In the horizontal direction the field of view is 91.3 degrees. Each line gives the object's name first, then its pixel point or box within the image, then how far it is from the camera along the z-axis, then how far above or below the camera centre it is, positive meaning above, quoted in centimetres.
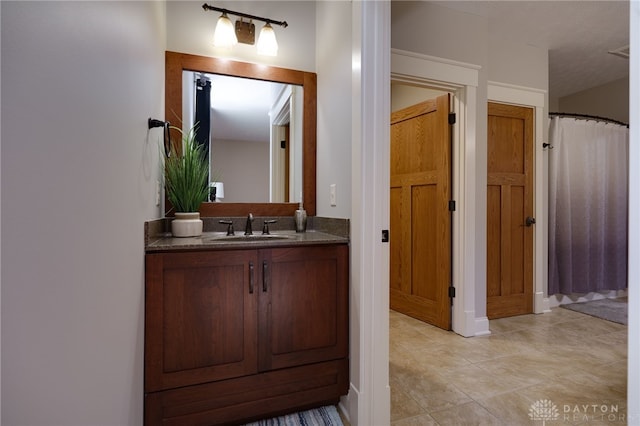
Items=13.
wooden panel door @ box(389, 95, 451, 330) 267 +0
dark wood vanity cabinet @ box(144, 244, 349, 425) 135 -57
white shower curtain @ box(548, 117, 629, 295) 333 +7
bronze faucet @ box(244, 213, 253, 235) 196 -10
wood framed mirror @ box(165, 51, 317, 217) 193 +72
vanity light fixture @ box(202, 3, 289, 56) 194 +114
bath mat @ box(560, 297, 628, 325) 301 -102
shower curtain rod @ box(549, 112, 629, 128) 334 +104
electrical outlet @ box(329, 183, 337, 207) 183 +10
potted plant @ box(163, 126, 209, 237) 171 +13
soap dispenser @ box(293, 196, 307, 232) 204 -6
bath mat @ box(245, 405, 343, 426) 152 -103
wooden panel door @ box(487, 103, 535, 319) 297 +1
